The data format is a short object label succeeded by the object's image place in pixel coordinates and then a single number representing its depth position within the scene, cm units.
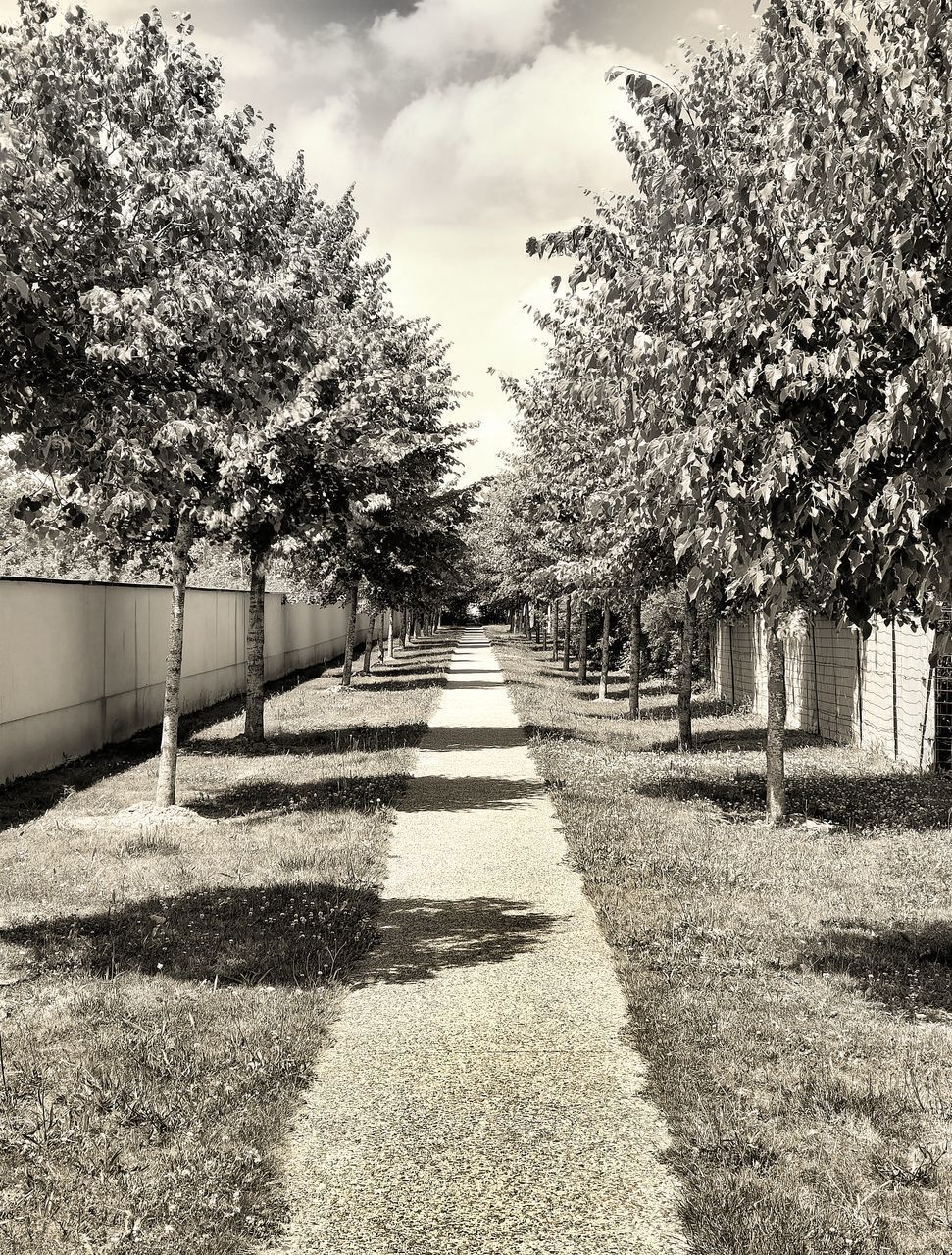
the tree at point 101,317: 561
